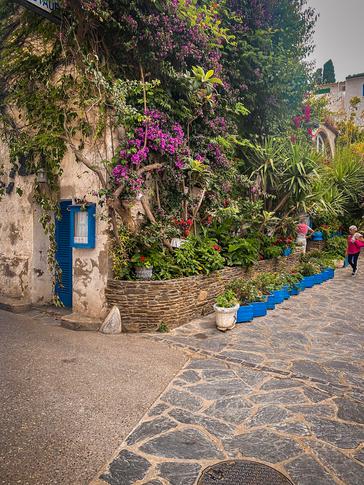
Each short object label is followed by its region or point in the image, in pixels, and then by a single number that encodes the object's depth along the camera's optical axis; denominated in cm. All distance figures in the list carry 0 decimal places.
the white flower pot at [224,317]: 674
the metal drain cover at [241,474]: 288
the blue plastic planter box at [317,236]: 1470
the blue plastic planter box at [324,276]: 1190
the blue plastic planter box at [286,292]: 939
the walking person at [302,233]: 1231
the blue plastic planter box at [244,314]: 738
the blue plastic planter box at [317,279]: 1148
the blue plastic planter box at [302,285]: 1041
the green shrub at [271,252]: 1060
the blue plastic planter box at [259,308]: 780
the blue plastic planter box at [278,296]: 881
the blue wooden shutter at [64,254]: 795
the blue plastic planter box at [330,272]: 1228
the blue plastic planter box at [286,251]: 1154
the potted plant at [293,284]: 995
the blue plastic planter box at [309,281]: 1105
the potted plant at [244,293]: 749
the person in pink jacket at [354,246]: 1222
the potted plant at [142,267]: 679
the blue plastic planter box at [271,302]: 846
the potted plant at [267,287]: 848
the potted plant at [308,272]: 1112
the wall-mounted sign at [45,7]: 595
